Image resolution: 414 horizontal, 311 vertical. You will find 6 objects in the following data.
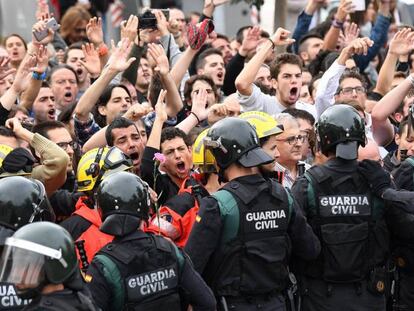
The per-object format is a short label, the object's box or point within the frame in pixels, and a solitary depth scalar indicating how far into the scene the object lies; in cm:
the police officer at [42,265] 908
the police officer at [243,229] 1215
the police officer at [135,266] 1105
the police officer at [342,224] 1320
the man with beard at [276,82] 1758
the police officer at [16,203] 1110
